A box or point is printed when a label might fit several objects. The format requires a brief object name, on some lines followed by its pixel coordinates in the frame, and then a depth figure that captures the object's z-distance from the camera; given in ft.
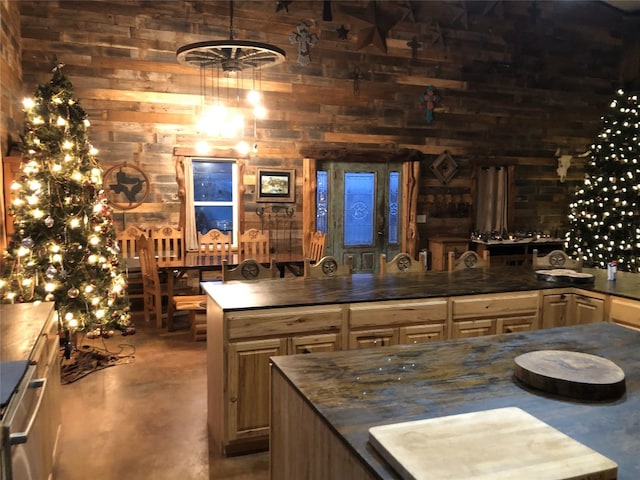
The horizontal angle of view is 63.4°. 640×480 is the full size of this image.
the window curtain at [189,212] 21.97
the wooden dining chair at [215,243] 21.45
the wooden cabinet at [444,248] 25.09
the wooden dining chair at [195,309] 17.67
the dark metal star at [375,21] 24.02
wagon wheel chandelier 21.91
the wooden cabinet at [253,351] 9.64
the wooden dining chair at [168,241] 21.33
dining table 18.92
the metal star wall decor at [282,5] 22.59
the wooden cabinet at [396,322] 10.57
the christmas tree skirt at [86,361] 14.67
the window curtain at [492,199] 27.30
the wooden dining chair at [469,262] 15.00
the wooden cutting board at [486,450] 3.66
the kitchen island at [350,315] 9.76
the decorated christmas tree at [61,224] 14.73
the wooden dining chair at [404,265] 14.20
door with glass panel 24.59
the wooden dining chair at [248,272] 12.31
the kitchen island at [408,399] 4.54
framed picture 23.12
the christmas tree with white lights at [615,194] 24.90
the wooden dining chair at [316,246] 21.68
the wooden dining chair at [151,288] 19.02
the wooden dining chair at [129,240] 20.76
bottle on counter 12.97
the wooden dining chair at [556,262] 14.85
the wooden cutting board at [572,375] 5.36
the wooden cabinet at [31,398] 5.49
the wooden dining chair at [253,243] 22.22
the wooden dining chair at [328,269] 13.24
